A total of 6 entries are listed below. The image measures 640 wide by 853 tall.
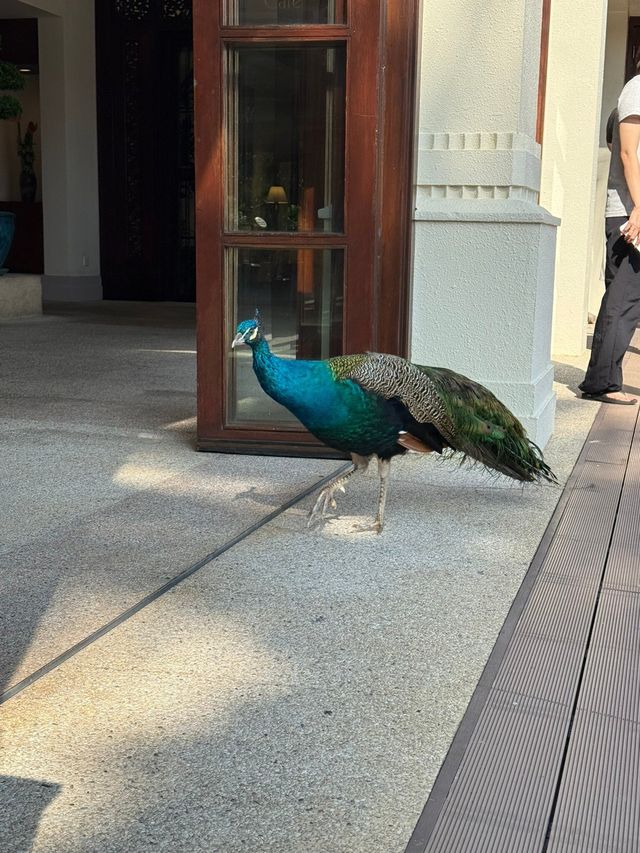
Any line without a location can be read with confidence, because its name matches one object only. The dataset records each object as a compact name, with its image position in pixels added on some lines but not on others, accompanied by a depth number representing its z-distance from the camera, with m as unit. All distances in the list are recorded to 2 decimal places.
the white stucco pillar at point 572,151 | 8.19
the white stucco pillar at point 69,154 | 12.16
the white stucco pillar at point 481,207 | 4.79
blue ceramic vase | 10.76
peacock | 3.47
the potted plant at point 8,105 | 10.38
